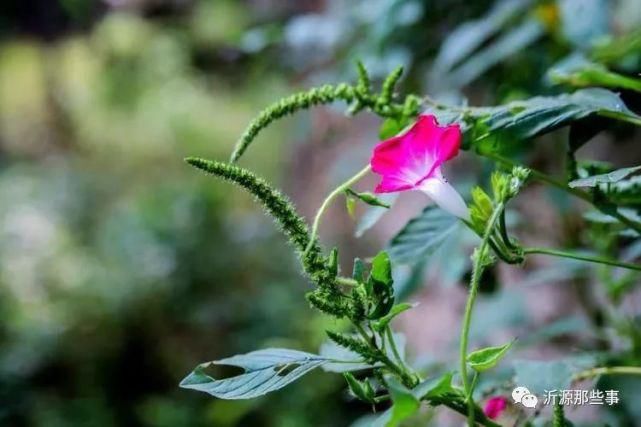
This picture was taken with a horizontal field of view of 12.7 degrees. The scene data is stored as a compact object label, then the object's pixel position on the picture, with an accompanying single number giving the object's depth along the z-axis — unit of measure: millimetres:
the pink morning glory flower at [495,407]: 1367
